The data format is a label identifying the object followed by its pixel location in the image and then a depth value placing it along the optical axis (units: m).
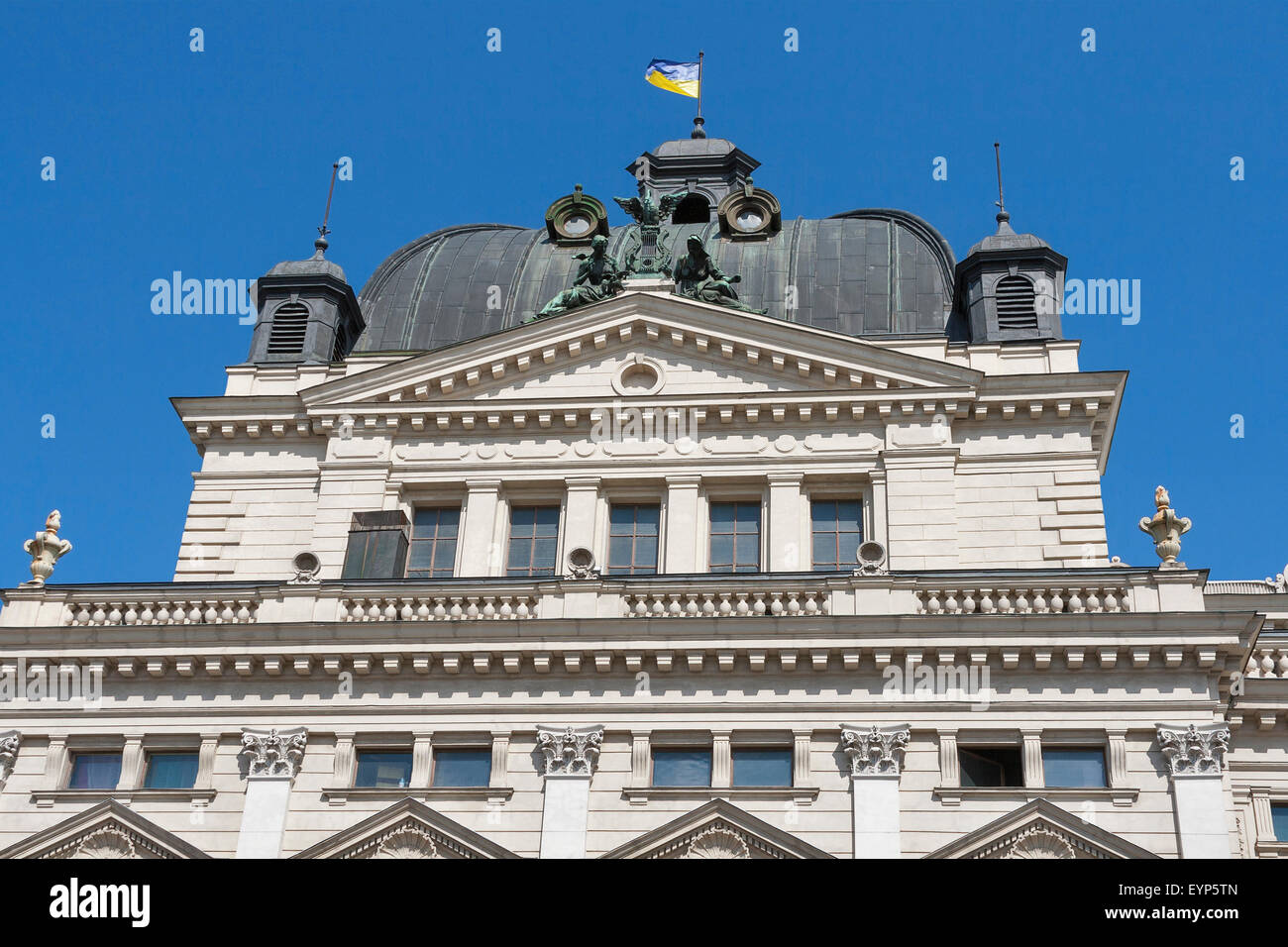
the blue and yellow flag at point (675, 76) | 52.75
